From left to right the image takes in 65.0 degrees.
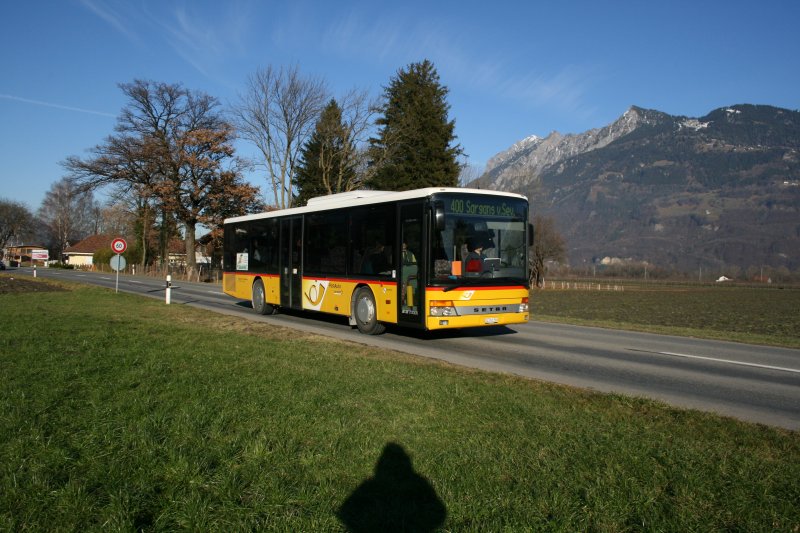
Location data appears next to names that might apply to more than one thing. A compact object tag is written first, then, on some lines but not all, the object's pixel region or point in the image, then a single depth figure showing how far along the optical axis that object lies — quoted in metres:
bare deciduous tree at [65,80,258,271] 50.16
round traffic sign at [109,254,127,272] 28.08
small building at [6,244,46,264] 121.71
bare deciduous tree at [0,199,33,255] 98.59
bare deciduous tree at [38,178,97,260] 105.62
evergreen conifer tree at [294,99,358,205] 44.46
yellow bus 12.54
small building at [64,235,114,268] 105.75
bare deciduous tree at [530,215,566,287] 69.44
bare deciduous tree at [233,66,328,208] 44.44
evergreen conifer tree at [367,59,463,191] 46.31
